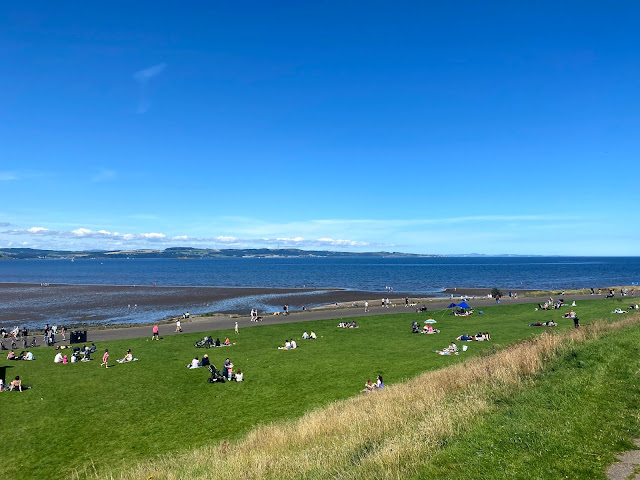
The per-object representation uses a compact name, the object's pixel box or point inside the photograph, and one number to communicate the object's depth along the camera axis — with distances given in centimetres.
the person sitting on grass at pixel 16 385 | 2181
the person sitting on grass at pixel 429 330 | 3627
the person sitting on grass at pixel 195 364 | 2638
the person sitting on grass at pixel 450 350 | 2800
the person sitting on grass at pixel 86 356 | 2903
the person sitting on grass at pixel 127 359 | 2855
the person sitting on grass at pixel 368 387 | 1992
